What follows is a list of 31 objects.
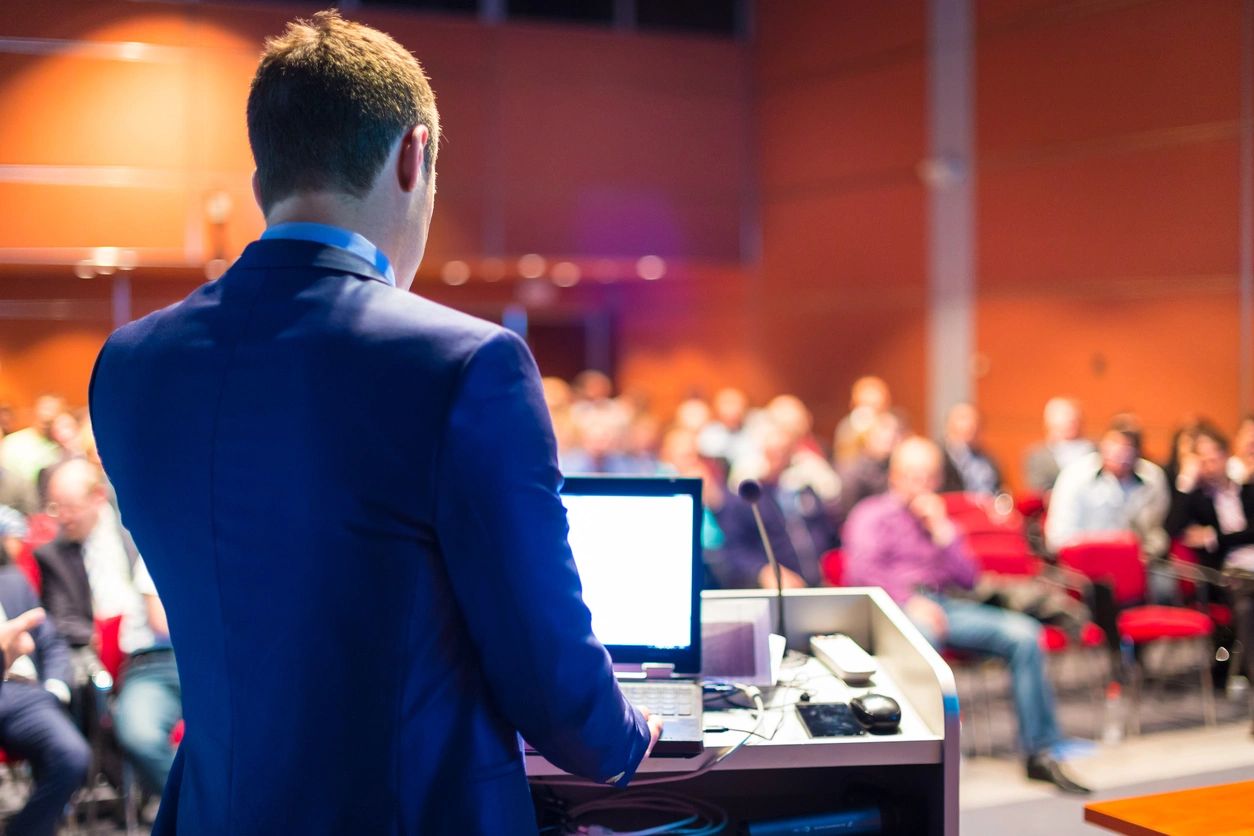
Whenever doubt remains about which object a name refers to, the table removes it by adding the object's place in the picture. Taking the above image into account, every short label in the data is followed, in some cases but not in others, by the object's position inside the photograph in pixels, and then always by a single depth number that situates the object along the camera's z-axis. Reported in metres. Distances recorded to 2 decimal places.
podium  2.00
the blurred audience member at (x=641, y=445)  7.45
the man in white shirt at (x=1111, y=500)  6.55
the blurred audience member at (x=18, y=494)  5.71
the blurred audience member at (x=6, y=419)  6.07
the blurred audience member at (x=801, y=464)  6.88
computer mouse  2.05
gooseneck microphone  2.37
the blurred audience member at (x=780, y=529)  5.48
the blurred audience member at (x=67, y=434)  6.21
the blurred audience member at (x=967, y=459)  7.73
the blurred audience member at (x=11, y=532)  4.80
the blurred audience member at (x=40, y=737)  3.66
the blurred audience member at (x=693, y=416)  8.36
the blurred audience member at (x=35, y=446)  6.00
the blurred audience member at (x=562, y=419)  7.35
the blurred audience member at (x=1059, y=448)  7.71
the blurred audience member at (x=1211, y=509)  6.29
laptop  2.25
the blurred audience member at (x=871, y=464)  6.71
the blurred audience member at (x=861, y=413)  7.96
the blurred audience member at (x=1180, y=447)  6.79
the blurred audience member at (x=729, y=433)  8.90
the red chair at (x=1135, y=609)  5.57
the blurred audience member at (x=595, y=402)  7.72
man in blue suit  1.12
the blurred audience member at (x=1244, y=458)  6.50
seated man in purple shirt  5.11
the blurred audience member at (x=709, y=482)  5.58
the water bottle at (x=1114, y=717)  5.47
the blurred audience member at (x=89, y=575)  4.40
